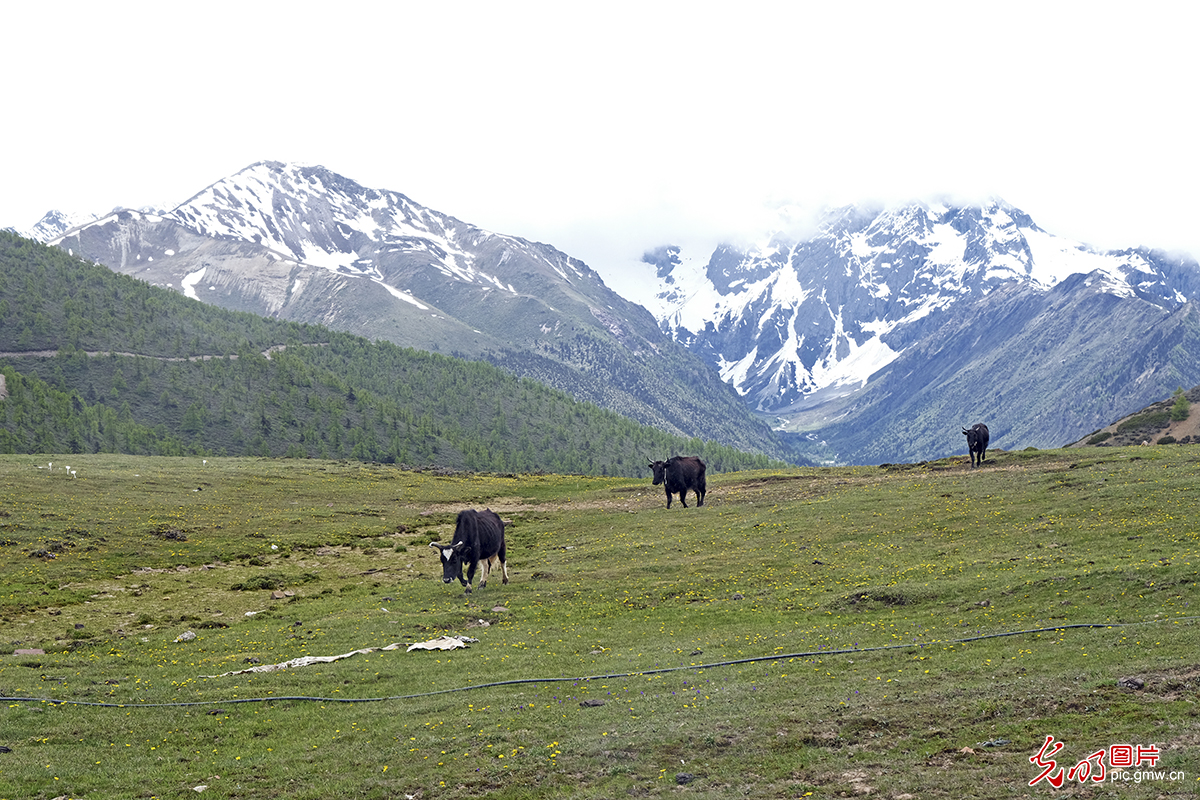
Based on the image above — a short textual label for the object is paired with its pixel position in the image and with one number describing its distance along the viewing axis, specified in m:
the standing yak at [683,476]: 65.75
